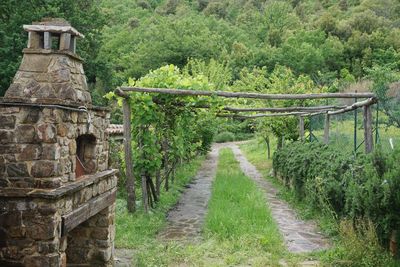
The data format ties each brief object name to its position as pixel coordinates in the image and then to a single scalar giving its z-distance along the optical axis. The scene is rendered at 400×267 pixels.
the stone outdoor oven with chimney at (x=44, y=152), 4.85
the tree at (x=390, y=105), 9.22
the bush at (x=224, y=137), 41.34
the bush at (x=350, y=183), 6.31
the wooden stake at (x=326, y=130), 13.16
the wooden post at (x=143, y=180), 9.98
